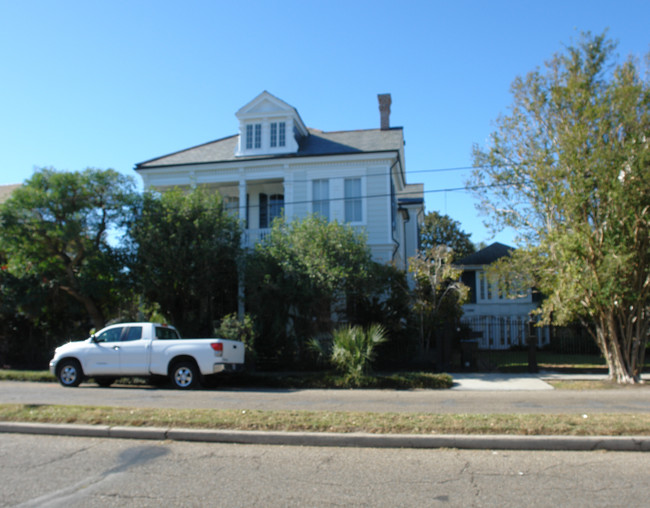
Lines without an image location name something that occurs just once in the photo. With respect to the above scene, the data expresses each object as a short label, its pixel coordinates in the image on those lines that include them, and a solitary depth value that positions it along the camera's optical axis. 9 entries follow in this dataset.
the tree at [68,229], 17.33
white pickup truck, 13.11
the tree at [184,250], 16.94
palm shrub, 13.81
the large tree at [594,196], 13.03
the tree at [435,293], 17.25
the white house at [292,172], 20.61
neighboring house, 27.41
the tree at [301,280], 16.11
